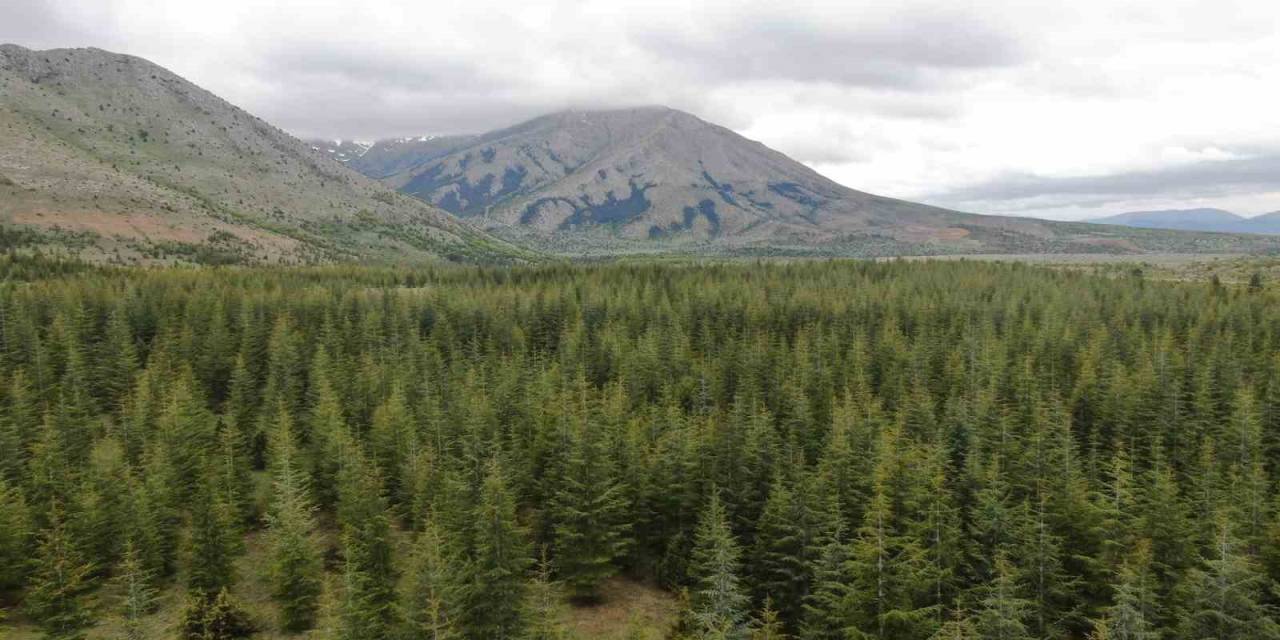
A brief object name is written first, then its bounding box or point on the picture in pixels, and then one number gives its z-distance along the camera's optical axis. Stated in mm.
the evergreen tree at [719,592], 23734
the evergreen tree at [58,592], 33938
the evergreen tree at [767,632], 25422
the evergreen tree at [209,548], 39594
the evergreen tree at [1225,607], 26234
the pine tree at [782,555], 38250
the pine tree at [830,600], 31172
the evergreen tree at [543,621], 28438
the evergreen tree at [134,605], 25500
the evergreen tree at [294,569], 37438
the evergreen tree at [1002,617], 24719
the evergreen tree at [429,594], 28000
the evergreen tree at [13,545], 38938
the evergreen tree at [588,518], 42750
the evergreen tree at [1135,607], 22703
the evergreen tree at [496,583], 30516
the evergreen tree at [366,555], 30594
